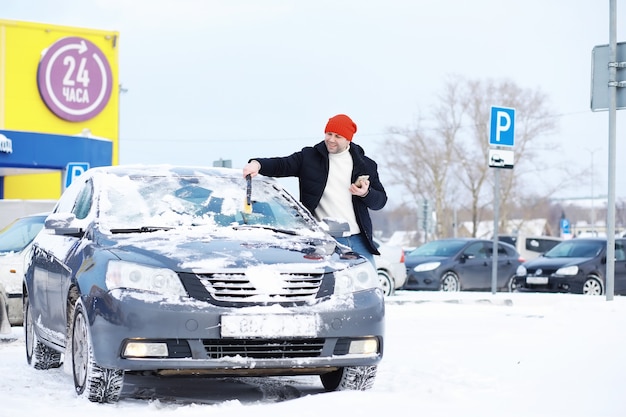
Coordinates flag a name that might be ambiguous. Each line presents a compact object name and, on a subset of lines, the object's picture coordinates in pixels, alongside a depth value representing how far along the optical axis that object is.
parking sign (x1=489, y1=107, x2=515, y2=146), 17.61
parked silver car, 11.17
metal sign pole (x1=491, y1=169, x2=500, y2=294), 17.47
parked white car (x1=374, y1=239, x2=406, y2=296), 19.77
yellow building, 30.23
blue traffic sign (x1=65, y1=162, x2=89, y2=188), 21.31
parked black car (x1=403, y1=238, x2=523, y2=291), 23.08
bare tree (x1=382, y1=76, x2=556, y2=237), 64.19
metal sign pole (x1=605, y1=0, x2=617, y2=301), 16.08
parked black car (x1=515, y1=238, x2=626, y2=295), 22.05
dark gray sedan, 6.12
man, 8.27
